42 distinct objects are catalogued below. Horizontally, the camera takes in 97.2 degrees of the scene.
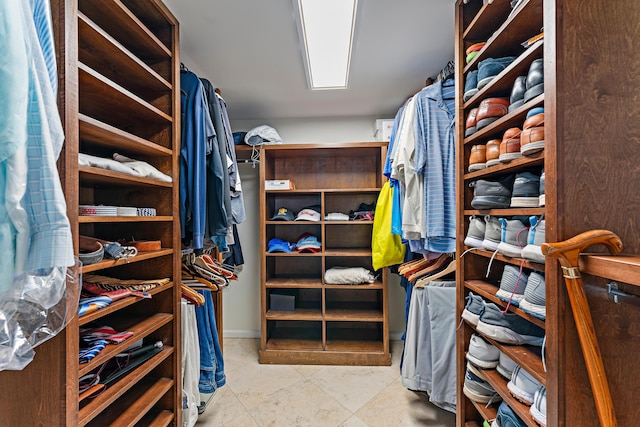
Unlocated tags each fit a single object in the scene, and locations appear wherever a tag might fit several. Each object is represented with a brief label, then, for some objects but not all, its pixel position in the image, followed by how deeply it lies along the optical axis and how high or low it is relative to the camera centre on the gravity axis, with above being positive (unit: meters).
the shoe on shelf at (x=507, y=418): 0.95 -0.70
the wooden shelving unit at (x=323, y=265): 2.29 -0.47
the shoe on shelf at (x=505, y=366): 1.02 -0.56
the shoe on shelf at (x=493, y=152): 1.04 +0.23
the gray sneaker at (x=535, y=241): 0.80 -0.08
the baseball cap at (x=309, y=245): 2.38 -0.25
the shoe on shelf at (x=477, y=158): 1.14 +0.23
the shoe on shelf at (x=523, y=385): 0.89 -0.56
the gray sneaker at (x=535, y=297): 0.81 -0.25
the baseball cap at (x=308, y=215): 2.40 +0.00
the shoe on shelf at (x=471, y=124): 1.19 +0.39
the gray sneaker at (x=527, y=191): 0.89 +0.07
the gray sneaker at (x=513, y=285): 0.93 -0.24
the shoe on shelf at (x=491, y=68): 1.07 +0.56
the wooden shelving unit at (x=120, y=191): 0.76 +0.11
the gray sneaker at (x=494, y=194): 1.03 +0.07
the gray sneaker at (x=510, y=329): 0.98 -0.41
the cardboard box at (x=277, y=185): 2.36 +0.26
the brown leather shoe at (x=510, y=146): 0.93 +0.23
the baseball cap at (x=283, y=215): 2.40 +0.00
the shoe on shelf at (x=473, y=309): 1.13 -0.40
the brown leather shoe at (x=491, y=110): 1.05 +0.39
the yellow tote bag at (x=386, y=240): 2.12 -0.19
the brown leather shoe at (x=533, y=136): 0.81 +0.23
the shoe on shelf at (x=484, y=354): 1.12 -0.56
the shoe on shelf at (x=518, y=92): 0.92 +0.40
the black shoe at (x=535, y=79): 0.82 +0.40
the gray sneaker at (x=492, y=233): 1.04 -0.08
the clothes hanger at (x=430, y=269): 1.79 -0.35
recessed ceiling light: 1.27 +0.94
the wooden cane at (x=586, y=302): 0.65 -0.21
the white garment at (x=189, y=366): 1.42 -0.77
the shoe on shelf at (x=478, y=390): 1.14 -0.73
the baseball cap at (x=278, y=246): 2.38 -0.26
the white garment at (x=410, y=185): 1.58 +0.16
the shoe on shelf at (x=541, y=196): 0.82 +0.05
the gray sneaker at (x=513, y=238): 0.91 -0.08
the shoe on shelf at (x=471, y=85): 1.18 +0.55
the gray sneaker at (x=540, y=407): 0.80 -0.57
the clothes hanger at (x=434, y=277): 1.66 -0.38
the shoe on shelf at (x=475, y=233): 1.14 -0.08
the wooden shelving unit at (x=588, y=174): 0.70 +0.10
